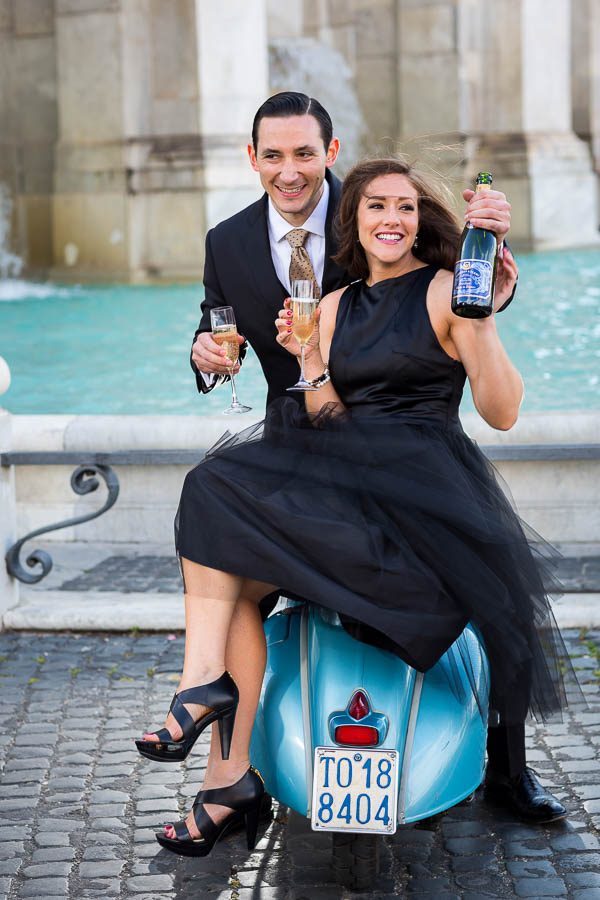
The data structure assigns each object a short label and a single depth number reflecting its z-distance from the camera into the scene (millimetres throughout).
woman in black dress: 2896
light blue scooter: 2828
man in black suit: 3783
